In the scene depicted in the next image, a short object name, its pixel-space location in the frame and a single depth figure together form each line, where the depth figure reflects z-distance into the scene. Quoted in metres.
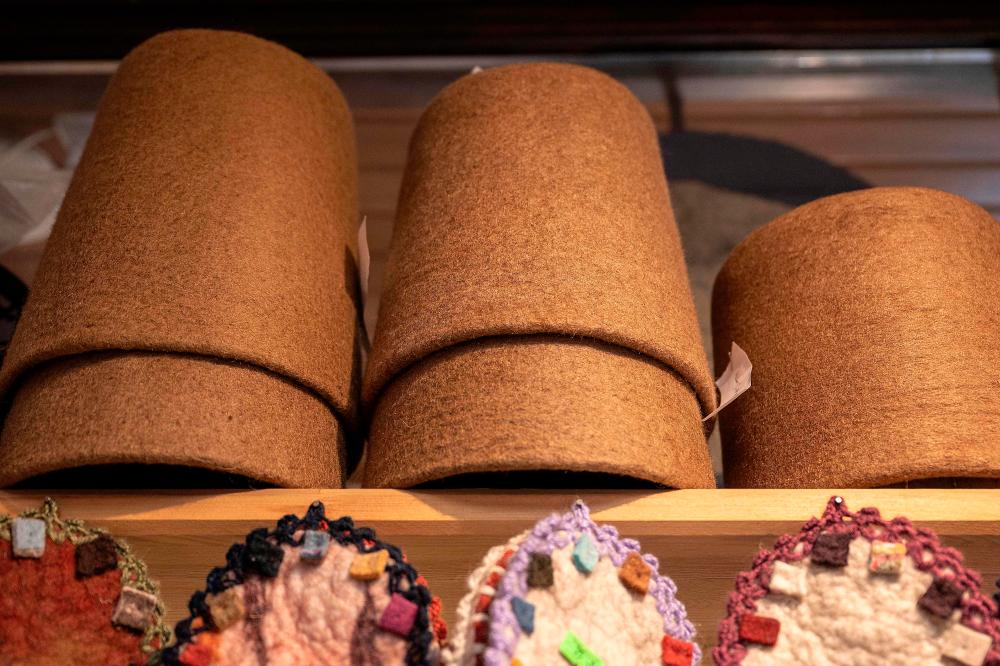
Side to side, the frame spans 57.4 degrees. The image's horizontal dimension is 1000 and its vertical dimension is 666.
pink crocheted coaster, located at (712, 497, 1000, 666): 0.53
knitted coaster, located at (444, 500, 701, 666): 0.49
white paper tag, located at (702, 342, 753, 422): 0.70
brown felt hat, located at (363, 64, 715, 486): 0.59
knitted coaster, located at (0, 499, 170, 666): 0.55
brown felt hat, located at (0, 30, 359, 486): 0.61
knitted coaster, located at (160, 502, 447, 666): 0.51
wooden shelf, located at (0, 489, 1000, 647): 0.61
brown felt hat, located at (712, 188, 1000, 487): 0.64
